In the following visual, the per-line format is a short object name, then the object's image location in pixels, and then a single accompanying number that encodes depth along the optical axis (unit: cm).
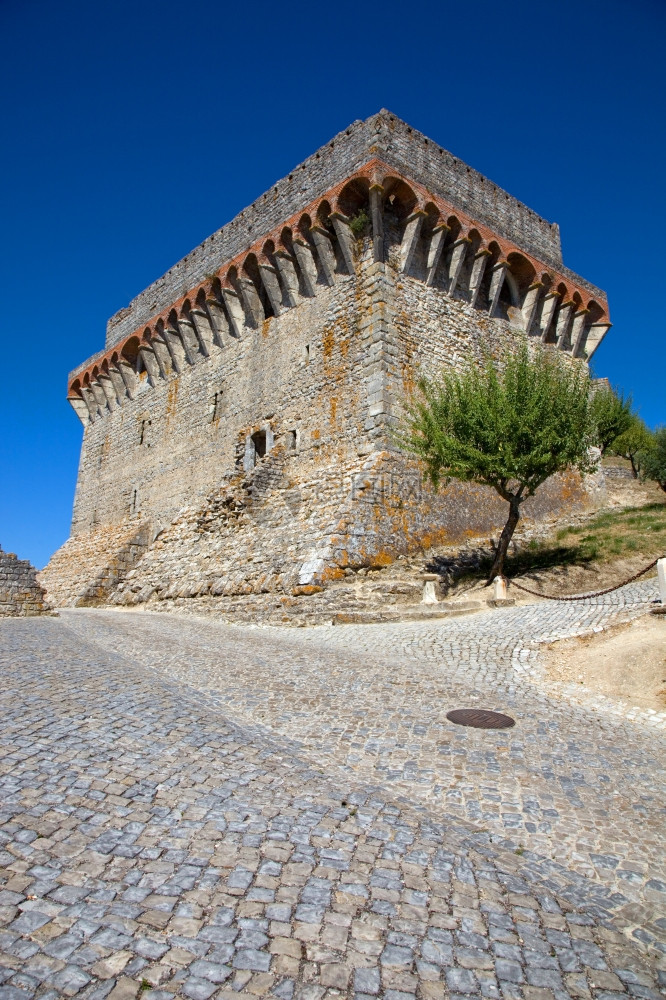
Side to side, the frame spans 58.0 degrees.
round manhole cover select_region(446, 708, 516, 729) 491
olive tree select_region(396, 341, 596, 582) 1169
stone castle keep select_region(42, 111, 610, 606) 1262
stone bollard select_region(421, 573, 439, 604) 1072
